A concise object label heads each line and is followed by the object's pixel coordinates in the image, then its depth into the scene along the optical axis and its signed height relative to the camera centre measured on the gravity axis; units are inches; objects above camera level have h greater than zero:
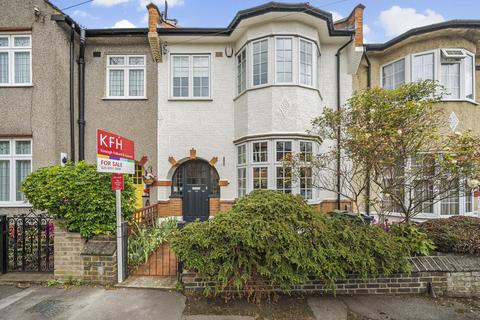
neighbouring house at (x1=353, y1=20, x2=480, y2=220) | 317.4 +136.8
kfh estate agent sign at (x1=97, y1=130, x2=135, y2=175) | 154.9 +5.5
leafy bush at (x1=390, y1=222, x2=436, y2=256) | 163.8 -57.7
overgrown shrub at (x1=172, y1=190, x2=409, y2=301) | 136.3 -54.4
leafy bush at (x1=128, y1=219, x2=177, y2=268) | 195.1 -76.7
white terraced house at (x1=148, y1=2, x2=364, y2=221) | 303.3 +91.3
